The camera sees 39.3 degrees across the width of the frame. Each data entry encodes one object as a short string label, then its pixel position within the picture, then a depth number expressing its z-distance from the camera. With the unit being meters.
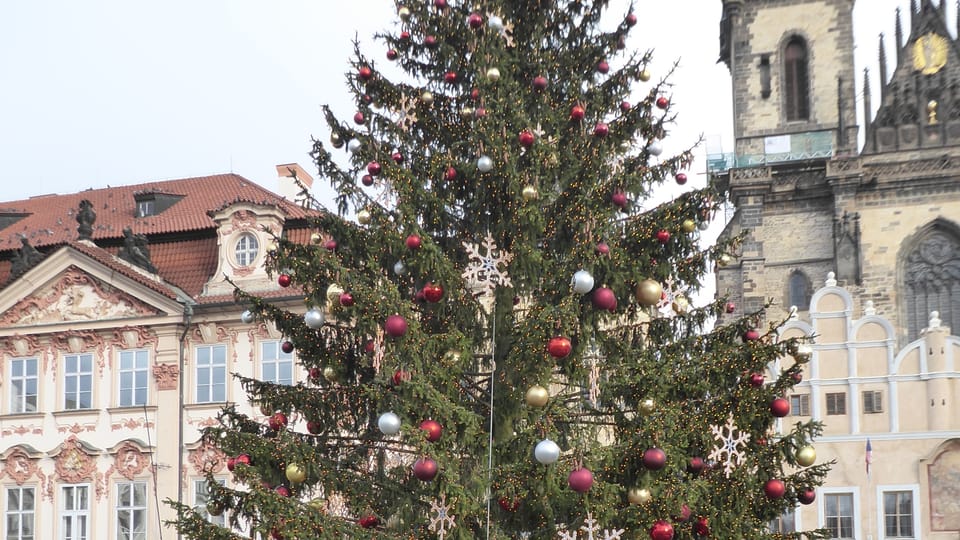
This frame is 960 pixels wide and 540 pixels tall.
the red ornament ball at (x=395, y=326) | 10.48
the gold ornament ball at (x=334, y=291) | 10.97
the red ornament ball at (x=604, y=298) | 10.73
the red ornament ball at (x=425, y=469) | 10.07
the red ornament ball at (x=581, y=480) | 9.85
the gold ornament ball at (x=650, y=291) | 10.91
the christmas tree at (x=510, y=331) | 10.57
